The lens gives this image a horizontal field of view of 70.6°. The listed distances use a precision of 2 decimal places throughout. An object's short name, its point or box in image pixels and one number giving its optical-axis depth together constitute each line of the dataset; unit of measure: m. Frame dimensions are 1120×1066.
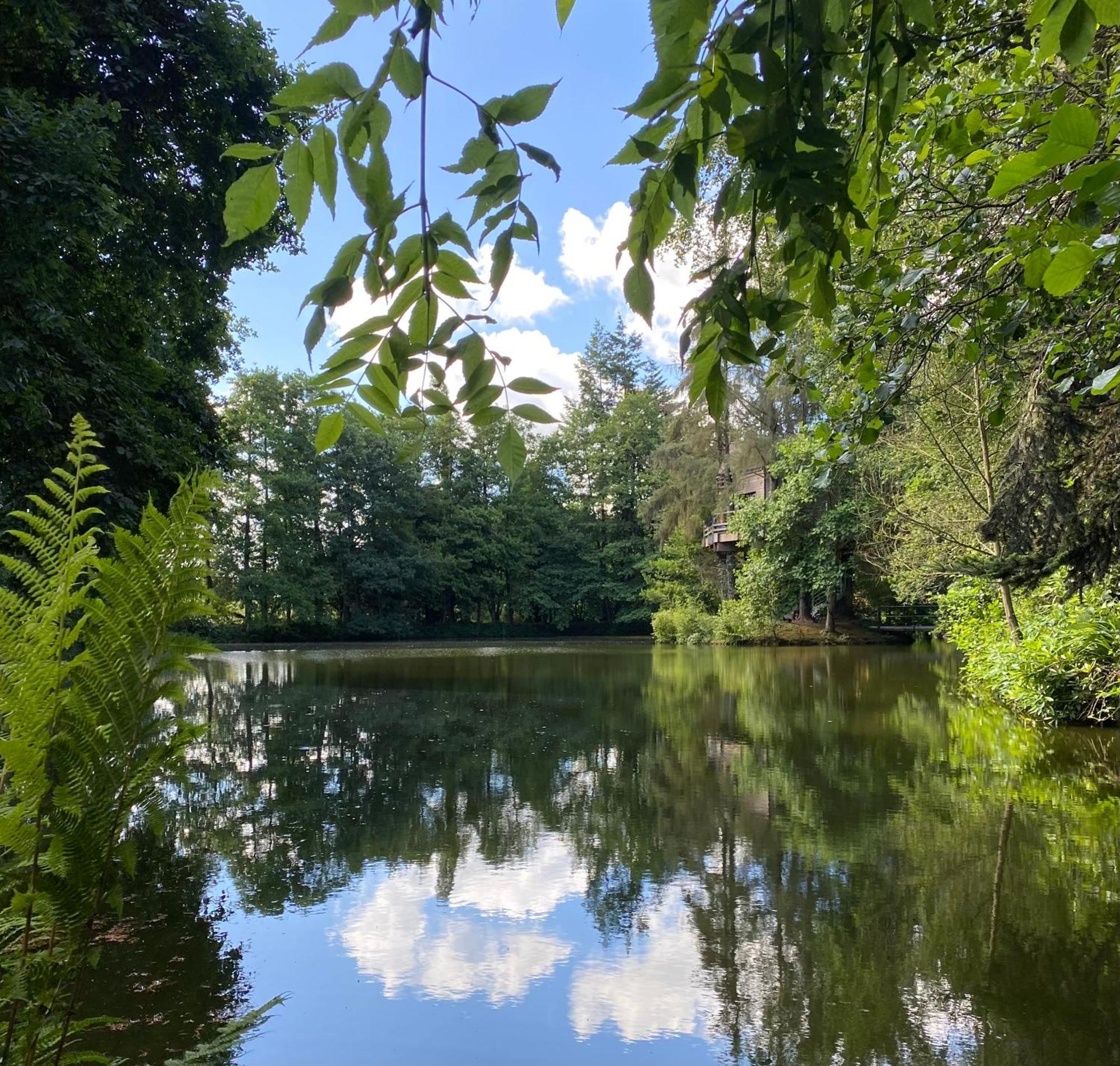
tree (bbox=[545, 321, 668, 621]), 41.78
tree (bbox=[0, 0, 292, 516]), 5.95
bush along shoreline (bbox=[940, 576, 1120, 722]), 8.45
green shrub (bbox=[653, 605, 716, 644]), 27.77
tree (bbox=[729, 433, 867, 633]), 23.31
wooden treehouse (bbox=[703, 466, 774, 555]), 26.89
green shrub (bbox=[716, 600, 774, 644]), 25.67
